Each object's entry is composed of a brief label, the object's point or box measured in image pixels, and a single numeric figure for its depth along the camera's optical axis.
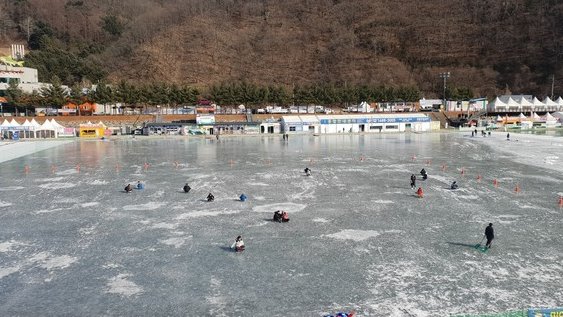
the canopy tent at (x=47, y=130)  77.19
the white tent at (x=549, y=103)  102.00
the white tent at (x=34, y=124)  76.44
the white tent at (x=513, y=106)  100.32
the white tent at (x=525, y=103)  100.12
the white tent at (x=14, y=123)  75.49
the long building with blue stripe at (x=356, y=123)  85.44
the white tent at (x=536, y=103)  100.86
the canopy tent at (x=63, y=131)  78.50
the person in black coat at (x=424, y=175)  34.75
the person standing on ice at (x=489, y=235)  18.67
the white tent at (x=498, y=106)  100.69
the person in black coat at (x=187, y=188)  30.71
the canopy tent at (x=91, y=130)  79.75
